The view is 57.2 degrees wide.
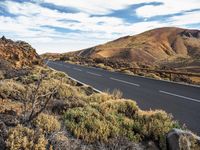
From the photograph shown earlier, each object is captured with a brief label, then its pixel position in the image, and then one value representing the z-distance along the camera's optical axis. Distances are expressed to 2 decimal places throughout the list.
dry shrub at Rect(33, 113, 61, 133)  3.47
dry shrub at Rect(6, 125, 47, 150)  3.00
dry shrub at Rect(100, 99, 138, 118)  4.70
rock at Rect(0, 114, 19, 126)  3.45
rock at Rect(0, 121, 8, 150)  3.06
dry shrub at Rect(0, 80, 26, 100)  5.45
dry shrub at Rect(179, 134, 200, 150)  3.64
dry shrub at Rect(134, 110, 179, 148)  4.05
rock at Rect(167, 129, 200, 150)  3.65
